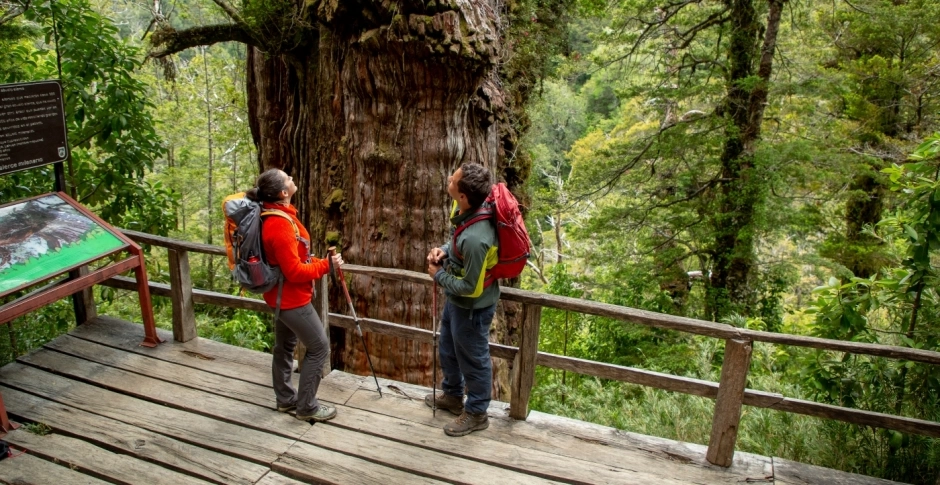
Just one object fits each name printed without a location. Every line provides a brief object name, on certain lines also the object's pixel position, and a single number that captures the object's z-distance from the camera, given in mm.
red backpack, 3320
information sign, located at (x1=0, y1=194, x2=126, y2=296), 3848
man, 3299
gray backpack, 3346
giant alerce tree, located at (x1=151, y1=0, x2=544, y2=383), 4410
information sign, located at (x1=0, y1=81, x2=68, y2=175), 4309
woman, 3389
